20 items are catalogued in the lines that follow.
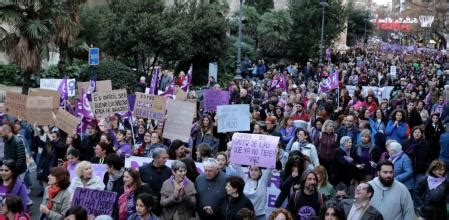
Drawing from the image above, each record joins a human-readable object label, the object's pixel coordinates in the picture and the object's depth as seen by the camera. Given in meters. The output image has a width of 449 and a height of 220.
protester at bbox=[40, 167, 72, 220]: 6.90
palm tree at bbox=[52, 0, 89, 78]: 19.75
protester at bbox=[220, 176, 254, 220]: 7.29
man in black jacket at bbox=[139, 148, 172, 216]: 7.99
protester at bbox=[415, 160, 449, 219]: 8.09
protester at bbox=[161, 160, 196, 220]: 7.27
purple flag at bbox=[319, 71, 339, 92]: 18.45
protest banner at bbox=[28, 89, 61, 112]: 12.29
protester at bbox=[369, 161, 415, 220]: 7.11
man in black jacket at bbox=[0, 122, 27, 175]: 9.63
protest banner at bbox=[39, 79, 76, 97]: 14.79
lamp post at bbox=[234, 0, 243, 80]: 26.83
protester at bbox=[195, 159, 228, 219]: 7.57
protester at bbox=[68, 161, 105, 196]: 7.52
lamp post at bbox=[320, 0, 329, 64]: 40.30
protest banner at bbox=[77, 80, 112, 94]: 13.95
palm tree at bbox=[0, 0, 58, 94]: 18.83
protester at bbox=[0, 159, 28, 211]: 7.52
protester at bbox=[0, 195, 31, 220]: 6.55
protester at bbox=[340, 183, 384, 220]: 6.43
